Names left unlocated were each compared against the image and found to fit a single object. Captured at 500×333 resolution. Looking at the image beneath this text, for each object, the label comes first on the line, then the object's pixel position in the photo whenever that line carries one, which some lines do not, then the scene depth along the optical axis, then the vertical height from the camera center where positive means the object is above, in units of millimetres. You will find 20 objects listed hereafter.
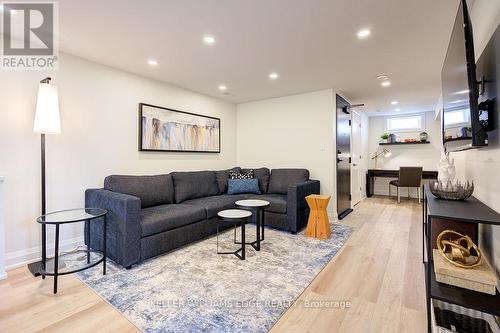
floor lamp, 2156 +464
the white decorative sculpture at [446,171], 1859 -31
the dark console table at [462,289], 1100 -630
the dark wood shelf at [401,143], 5993 +635
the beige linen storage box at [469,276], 1158 -559
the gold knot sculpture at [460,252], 1286 -495
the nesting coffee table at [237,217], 2436 -516
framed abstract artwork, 3396 +591
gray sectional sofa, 2281 -494
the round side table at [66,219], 1918 -441
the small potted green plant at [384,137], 6363 +817
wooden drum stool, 3129 -691
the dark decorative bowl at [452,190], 1620 -164
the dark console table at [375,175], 6035 -205
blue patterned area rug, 1576 -992
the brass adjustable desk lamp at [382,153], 6504 +372
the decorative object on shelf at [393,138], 6329 +784
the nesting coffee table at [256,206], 2725 -458
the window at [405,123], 6109 +1178
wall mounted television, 1289 +480
